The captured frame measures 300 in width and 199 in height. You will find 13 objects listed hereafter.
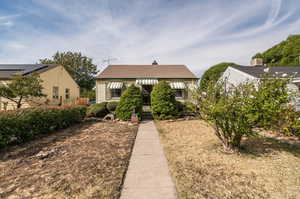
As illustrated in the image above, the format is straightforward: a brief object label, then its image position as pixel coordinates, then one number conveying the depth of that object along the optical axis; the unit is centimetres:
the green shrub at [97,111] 1305
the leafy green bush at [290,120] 445
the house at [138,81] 1641
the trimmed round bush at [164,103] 1175
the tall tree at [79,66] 3851
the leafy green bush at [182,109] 1313
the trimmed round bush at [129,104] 1138
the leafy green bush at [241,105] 418
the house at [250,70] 1485
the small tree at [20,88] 1077
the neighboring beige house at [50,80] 1447
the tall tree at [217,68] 3339
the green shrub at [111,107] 1324
